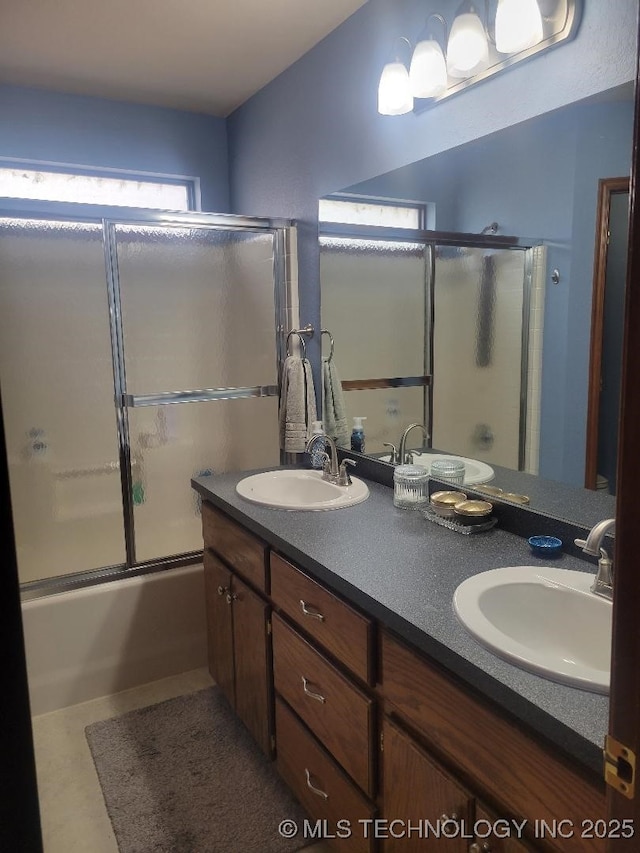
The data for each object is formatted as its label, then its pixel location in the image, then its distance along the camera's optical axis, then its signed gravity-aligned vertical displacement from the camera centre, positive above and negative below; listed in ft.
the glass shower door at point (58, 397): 7.51 -0.60
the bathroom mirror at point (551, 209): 4.59 +1.10
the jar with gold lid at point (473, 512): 5.35 -1.44
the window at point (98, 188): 9.20 +2.44
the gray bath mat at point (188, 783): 5.76 -4.40
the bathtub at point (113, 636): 7.76 -3.68
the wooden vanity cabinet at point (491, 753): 2.89 -2.13
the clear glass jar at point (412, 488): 6.15 -1.42
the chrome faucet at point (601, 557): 3.84 -1.35
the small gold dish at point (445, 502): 5.54 -1.41
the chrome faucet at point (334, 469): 7.00 -1.43
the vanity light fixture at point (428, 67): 5.78 +2.52
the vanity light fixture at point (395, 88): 6.23 +2.50
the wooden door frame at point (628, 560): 1.74 -0.63
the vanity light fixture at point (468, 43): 5.29 +2.51
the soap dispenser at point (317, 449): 7.88 -1.32
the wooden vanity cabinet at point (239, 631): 6.14 -2.99
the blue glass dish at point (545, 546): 4.75 -1.55
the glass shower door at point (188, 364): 8.13 -0.25
